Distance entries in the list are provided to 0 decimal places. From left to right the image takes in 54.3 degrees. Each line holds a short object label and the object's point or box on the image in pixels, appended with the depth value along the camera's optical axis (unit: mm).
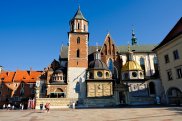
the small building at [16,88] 51625
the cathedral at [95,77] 38156
